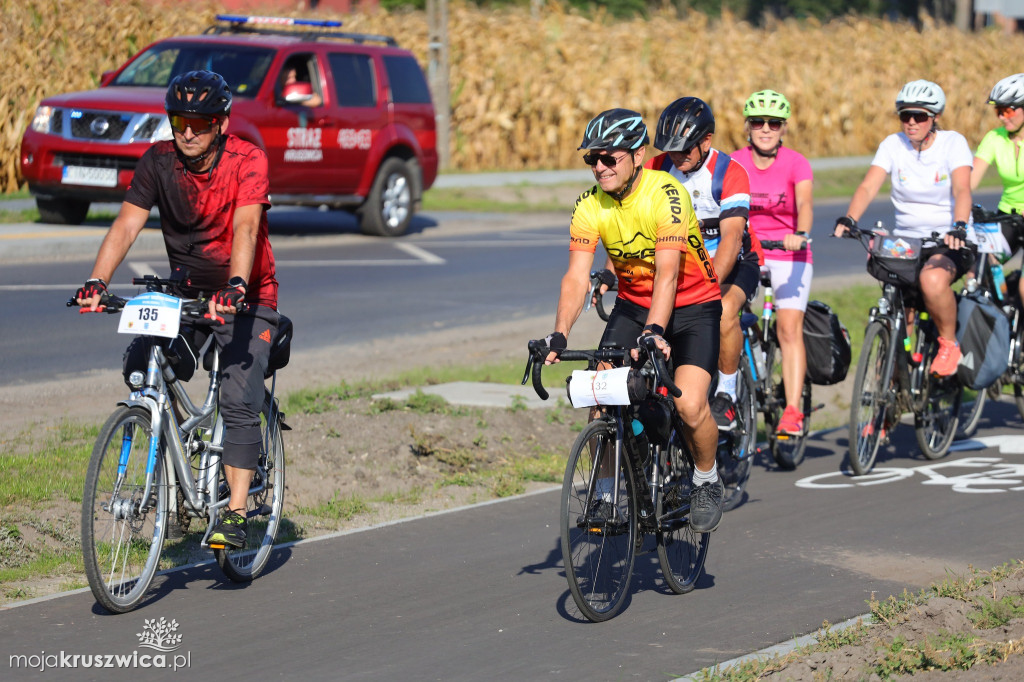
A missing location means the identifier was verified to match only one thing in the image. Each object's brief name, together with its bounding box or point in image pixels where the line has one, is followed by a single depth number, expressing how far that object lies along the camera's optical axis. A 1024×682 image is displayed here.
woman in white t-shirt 16.84
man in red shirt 11.27
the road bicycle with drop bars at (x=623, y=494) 10.79
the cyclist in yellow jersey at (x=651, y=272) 11.20
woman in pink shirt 16.50
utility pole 52.12
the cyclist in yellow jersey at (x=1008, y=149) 18.22
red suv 32.81
